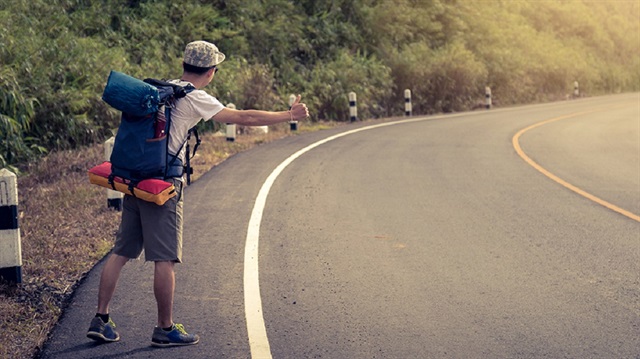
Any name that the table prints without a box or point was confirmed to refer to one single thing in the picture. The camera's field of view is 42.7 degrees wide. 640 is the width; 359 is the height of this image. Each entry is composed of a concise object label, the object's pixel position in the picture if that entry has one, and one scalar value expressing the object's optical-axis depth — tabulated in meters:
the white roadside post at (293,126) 20.23
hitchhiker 5.15
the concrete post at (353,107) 23.12
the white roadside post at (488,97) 30.15
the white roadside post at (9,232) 6.32
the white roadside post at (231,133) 17.05
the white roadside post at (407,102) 25.92
